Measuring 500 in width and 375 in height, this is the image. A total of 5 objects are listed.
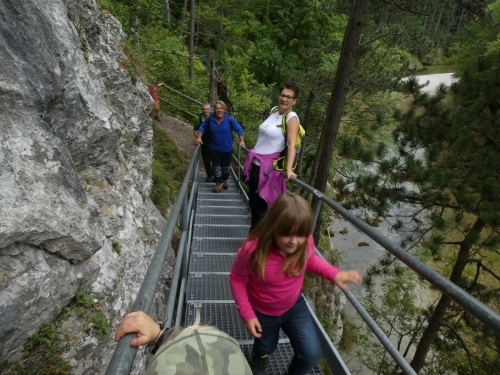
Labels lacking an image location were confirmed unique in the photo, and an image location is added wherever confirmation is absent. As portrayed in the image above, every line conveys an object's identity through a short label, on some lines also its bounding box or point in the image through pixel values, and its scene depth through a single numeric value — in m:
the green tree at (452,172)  4.93
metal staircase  2.71
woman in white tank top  3.26
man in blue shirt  5.92
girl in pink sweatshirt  1.52
